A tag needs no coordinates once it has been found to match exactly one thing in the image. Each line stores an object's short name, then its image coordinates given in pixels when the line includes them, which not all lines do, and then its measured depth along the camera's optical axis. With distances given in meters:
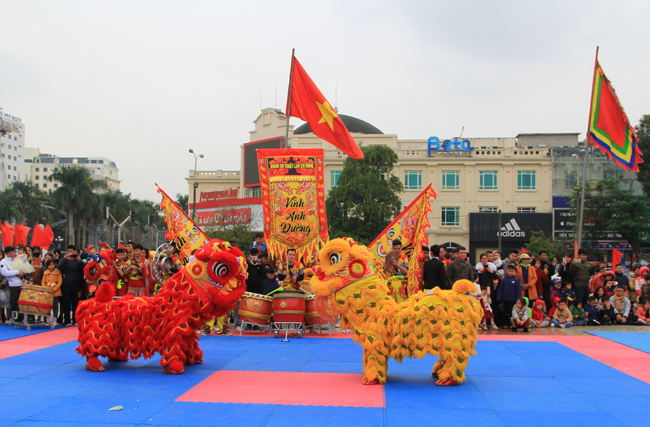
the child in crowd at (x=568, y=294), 11.73
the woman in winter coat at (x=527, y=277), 11.25
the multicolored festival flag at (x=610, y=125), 13.19
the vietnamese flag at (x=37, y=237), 14.50
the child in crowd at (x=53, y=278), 10.29
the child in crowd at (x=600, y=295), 12.09
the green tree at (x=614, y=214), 32.28
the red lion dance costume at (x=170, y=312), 6.43
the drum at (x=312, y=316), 9.64
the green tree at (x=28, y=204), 50.00
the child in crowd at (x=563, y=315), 11.36
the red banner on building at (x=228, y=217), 37.88
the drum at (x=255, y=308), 9.48
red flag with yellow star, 11.25
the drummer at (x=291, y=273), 9.82
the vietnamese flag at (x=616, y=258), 12.98
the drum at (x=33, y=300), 9.97
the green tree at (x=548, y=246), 31.12
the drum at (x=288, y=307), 9.36
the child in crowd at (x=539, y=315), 11.45
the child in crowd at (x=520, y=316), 10.77
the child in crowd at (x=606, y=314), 11.81
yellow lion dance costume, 5.85
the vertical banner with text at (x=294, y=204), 10.31
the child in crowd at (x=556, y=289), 11.77
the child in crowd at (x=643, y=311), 11.91
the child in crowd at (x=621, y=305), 11.82
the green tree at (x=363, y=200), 31.11
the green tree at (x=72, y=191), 45.59
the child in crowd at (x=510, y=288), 10.66
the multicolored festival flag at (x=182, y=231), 9.82
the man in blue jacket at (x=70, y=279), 10.42
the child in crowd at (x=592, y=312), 11.75
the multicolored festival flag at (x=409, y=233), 9.49
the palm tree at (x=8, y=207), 48.09
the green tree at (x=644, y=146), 32.66
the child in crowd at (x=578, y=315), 11.64
